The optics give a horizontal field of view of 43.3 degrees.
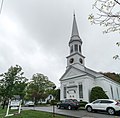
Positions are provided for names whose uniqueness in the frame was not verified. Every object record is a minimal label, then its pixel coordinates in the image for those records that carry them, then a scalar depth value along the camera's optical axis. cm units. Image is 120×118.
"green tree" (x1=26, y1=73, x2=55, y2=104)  4656
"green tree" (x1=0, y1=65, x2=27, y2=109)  2333
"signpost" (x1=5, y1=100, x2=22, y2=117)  1545
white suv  1597
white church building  3234
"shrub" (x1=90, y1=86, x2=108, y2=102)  2912
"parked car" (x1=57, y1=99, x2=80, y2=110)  2162
